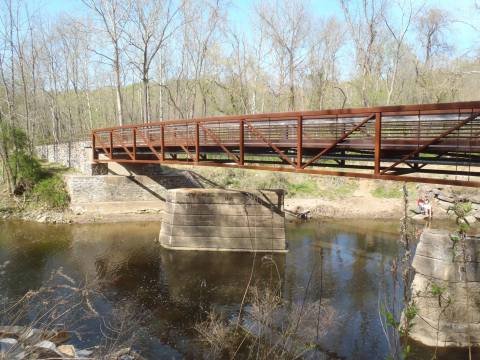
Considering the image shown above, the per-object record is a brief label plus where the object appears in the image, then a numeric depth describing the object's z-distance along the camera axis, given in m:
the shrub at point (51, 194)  20.17
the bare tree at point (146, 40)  24.64
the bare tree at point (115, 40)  23.23
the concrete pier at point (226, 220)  14.98
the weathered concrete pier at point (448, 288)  8.09
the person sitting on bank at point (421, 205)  21.07
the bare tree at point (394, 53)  26.62
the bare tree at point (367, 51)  26.55
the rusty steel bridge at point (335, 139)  7.31
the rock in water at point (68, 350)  5.46
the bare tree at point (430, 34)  29.08
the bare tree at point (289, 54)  29.91
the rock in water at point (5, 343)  3.96
